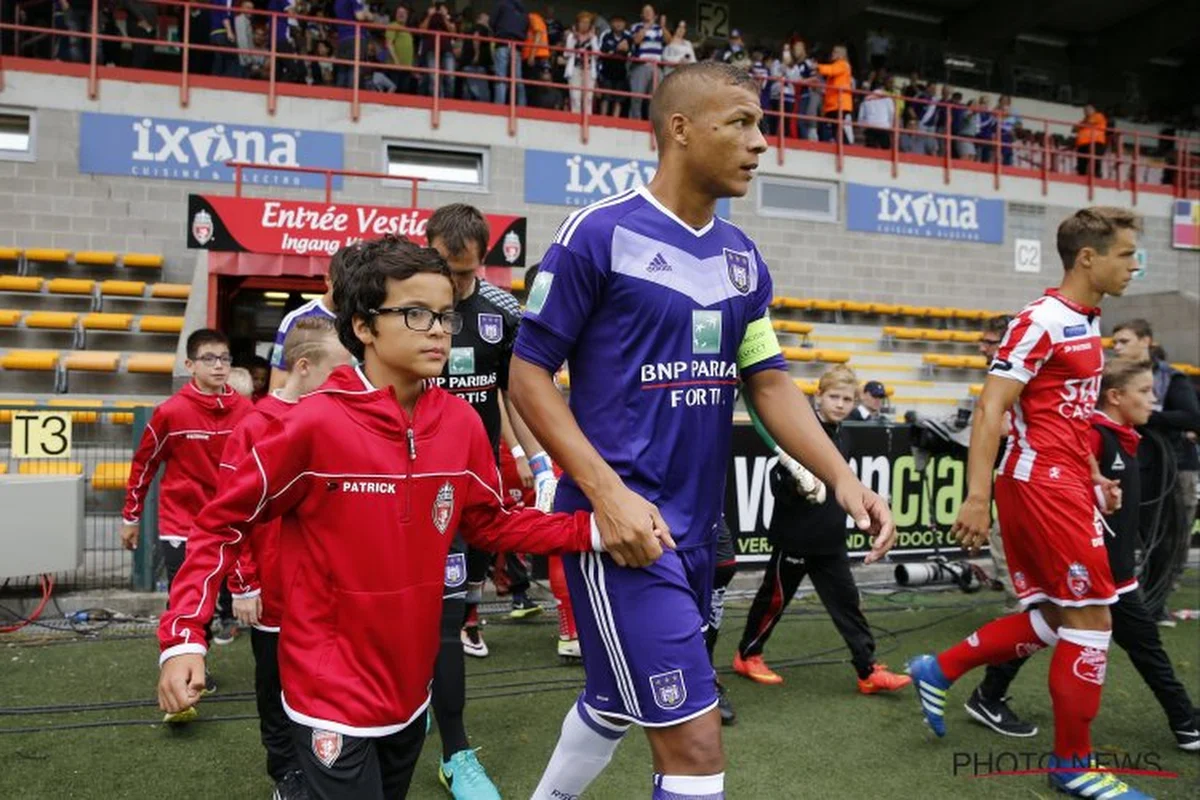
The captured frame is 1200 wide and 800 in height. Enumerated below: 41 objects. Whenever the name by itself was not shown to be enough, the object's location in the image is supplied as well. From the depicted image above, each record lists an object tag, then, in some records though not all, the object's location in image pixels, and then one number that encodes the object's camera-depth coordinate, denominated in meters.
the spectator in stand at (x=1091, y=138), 20.58
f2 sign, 23.15
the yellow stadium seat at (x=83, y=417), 6.11
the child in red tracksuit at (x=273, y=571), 2.80
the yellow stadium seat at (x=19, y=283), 11.81
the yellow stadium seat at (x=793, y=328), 15.52
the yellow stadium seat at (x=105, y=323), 11.21
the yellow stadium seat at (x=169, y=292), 12.41
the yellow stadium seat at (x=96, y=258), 12.82
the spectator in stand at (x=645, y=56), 16.69
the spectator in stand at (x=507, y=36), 15.80
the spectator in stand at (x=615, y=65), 16.83
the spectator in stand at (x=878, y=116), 18.34
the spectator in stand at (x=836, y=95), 17.86
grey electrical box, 5.39
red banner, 10.27
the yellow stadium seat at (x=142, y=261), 13.16
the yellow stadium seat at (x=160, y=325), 11.41
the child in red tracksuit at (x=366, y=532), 2.03
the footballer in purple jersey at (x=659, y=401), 2.10
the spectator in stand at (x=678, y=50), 17.14
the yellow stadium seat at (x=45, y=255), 12.62
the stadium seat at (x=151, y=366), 10.32
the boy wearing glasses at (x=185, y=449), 4.60
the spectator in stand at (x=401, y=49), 15.58
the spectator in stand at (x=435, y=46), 15.61
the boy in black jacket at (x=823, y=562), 4.64
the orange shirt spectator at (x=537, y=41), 16.14
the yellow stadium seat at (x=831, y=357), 14.80
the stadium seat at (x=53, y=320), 11.04
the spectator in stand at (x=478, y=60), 15.54
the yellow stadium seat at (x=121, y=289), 12.22
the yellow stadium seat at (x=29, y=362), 10.16
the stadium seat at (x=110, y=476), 6.70
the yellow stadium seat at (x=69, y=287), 11.99
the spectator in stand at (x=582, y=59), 16.14
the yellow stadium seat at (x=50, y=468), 6.40
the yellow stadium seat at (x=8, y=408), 6.16
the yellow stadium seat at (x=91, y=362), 10.26
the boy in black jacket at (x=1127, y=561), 3.86
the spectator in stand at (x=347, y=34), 15.30
